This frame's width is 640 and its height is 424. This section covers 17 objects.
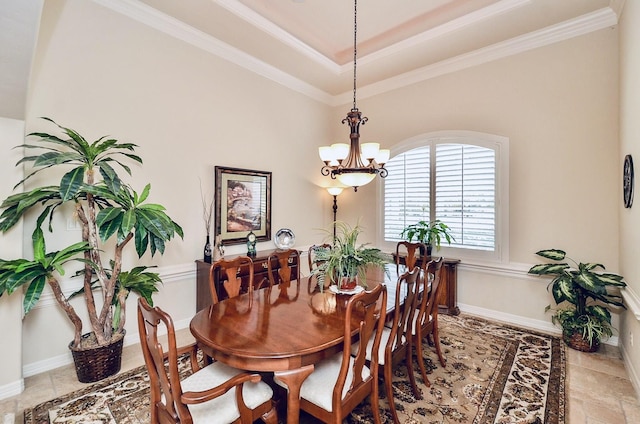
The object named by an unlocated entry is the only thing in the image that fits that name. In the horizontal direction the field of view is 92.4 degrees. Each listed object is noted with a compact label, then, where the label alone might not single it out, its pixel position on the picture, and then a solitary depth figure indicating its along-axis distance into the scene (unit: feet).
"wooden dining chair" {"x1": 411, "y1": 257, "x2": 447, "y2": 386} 8.17
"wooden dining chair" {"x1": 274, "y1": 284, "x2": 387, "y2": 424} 5.27
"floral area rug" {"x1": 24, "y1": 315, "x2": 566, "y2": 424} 6.98
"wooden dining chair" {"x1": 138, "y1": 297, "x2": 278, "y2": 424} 4.50
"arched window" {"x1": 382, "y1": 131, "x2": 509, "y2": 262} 12.91
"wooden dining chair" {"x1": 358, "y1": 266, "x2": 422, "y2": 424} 6.60
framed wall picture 12.92
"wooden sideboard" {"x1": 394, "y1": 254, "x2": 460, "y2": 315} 13.46
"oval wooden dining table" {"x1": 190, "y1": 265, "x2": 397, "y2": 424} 5.12
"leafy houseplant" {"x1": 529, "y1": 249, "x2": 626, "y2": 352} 9.74
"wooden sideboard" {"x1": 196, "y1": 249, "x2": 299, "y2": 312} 11.69
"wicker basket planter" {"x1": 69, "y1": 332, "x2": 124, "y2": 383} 8.19
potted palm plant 7.31
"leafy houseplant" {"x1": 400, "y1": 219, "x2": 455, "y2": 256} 13.57
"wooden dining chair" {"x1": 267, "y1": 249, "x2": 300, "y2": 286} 10.05
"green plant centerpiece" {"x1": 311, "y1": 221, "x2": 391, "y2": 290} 8.16
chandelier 9.53
